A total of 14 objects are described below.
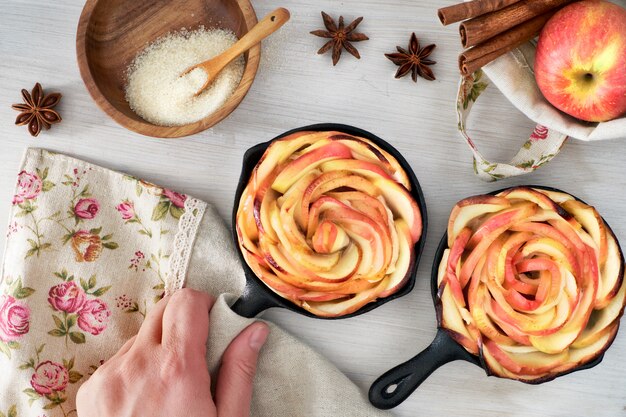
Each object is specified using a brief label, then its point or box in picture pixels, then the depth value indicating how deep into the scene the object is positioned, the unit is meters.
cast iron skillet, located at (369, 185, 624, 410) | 0.85
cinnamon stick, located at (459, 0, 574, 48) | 0.79
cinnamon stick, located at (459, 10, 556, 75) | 0.81
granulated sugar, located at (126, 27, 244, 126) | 0.90
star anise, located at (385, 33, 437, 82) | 0.93
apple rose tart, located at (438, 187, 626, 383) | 0.83
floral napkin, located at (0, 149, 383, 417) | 0.94
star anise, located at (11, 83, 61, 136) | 0.95
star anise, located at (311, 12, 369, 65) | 0.93
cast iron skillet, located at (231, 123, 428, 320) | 0.84
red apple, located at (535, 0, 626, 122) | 0.78
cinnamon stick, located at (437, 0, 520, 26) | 0.78
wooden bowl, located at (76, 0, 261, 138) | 0.87
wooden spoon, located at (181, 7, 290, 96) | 0.85
